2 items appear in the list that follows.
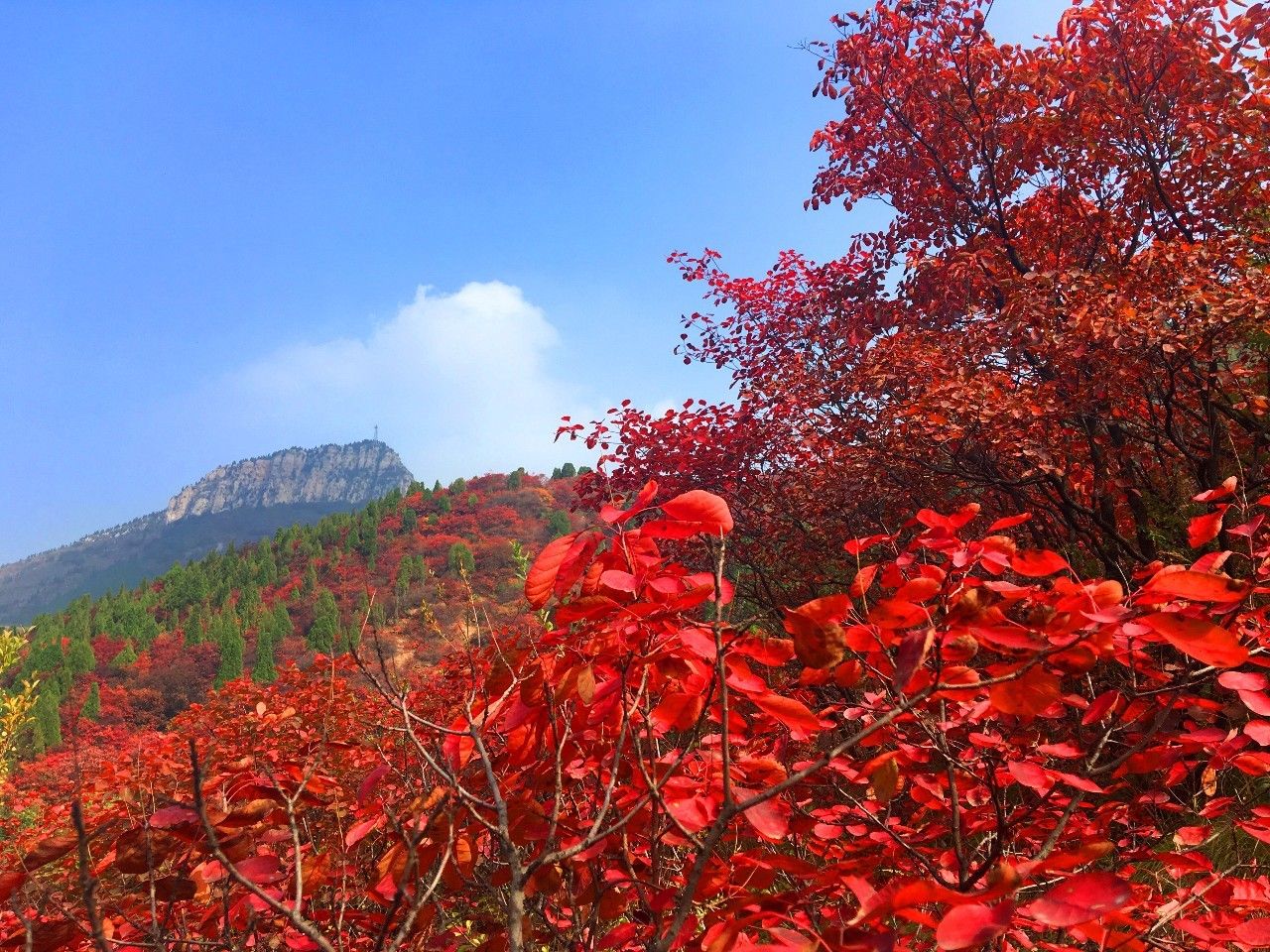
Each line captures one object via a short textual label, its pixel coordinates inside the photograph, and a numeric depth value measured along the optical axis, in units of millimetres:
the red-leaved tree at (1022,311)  3639
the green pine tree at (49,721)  30866
